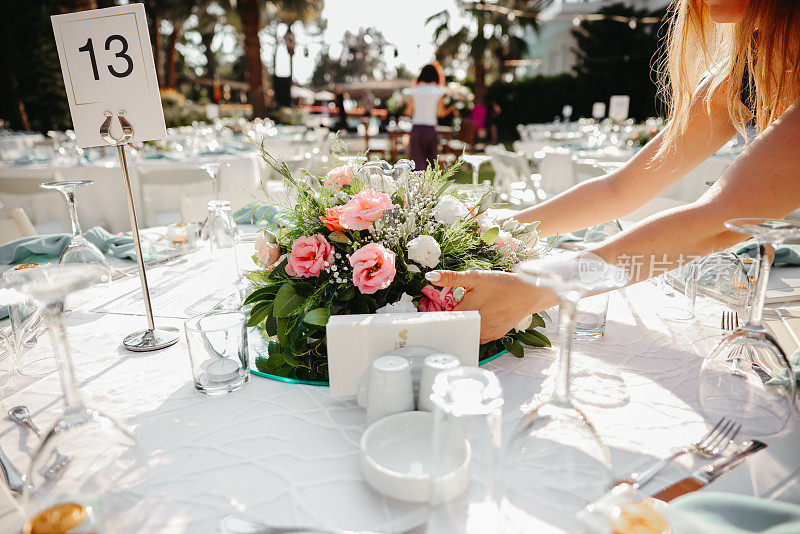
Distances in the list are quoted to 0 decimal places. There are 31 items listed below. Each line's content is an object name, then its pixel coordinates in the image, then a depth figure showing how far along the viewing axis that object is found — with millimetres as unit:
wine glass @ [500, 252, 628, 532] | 600
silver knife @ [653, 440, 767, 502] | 683
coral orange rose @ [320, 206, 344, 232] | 1001
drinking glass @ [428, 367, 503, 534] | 572
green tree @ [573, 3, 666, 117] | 17375
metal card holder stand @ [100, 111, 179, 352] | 1168
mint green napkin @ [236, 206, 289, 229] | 2287
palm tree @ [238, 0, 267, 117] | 10469
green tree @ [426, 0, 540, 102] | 16562
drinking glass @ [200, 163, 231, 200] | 2127
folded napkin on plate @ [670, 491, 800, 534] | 555
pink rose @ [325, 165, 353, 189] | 1120
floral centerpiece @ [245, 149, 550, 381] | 967
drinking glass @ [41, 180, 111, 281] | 1268
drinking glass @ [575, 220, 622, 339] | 1192
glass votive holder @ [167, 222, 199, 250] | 2053
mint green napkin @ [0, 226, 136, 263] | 1815
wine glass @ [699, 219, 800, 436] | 765
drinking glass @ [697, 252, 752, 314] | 1283
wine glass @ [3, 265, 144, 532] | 552
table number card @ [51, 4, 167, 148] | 1120
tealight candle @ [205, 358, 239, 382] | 995
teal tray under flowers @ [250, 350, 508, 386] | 994
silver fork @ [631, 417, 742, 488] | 713
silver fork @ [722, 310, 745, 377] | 1237
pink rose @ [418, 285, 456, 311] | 1001
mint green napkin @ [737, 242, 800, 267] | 1613
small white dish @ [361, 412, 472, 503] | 632
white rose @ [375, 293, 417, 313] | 981
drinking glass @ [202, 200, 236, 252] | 1772
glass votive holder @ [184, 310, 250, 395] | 957
